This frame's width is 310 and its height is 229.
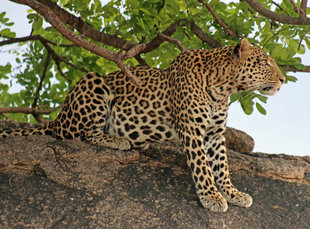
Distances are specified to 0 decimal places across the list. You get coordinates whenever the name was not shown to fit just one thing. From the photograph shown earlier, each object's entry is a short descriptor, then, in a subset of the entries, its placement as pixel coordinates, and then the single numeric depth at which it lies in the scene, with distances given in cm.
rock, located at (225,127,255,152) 2003
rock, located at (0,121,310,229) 1345
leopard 1419
